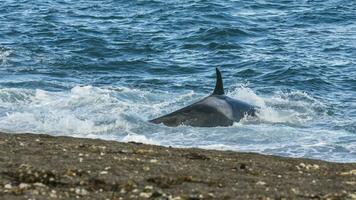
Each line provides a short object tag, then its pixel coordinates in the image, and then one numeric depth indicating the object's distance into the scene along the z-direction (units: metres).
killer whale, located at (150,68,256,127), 32.62
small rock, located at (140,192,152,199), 16.45
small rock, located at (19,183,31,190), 16.67
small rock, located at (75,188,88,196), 16.50
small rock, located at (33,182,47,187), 17.00
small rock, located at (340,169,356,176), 19.80
